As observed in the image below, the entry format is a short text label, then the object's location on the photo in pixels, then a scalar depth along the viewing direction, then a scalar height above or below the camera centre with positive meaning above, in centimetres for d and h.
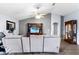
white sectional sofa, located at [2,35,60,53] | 116 -29
